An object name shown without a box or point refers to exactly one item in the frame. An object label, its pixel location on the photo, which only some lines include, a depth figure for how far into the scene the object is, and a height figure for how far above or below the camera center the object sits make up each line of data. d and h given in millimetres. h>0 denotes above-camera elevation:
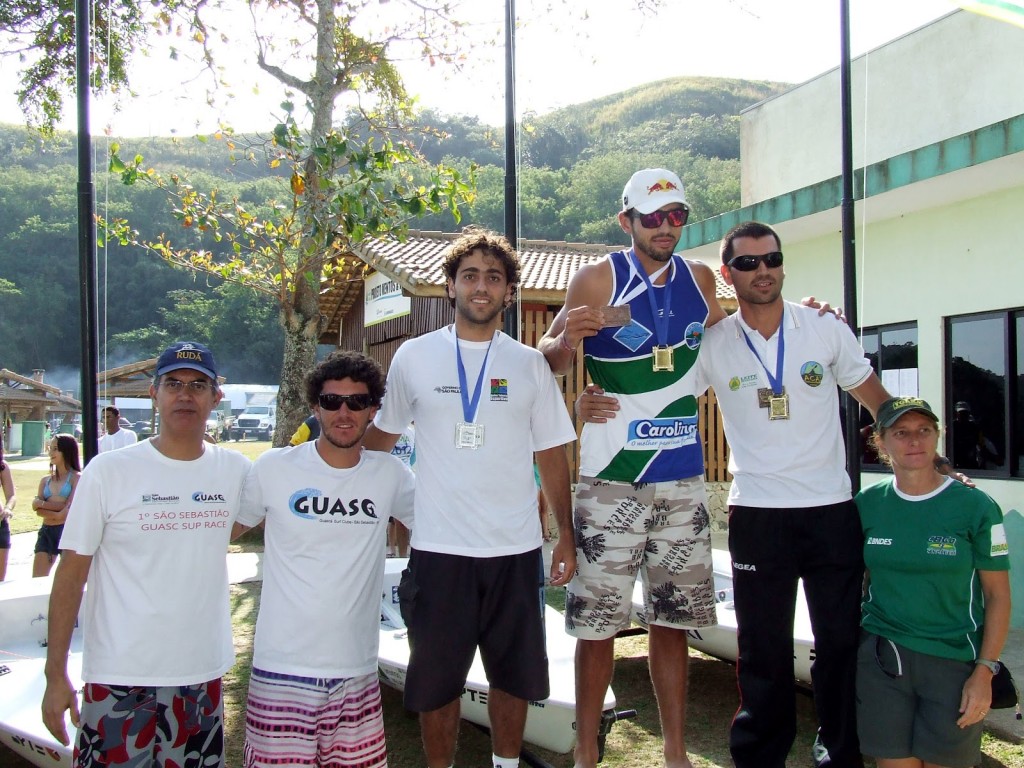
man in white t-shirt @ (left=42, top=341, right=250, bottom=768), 2967 -691
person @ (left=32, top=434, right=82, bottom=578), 8938 -1035
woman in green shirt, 3270 -834
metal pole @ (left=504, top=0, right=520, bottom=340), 5129 +1507
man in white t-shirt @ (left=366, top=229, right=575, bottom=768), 3291 -438
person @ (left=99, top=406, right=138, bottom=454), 11117 -476
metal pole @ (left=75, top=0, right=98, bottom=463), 4562 +796
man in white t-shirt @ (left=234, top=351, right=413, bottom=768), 3088 -689
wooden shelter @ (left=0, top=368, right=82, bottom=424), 38656 +49
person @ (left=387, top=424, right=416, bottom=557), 8820 -1426
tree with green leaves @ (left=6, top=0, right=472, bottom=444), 9359 +2372
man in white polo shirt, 3529 -502
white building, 7379 +1591
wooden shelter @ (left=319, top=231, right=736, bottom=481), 13227 +1563
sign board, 14234 +1594
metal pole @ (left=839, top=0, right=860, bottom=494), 5215 +920
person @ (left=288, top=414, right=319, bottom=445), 8352 -353
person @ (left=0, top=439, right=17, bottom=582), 9422 -1265
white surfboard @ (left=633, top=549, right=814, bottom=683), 5055 -1526
